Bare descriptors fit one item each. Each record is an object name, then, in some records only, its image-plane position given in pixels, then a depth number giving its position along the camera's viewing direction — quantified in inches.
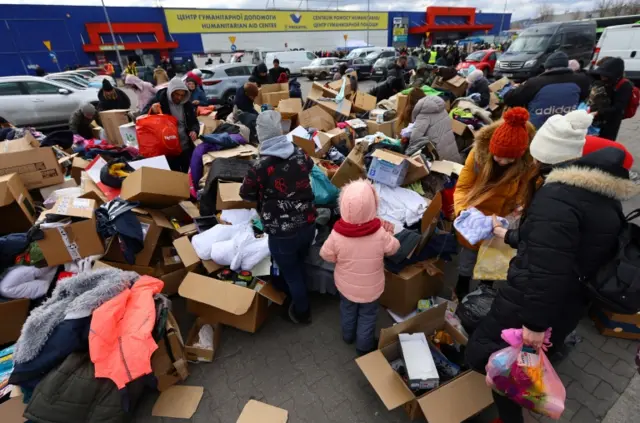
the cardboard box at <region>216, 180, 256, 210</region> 123.6
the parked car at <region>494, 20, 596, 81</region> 468.4
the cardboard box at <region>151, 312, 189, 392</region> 88.4
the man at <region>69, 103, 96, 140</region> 222.5
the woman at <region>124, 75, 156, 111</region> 211.9
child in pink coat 83.0
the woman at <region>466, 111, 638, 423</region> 49.5
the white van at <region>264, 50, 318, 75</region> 786.2
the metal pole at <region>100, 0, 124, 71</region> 930.9
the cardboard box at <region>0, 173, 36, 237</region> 119.5
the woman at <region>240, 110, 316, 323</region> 92.6
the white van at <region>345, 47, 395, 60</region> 766.6
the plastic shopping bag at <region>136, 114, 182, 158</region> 155.7
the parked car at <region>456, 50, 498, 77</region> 497.0
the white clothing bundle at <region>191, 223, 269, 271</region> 111.3
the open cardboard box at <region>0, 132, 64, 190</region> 133.2
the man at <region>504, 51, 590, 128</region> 140.1
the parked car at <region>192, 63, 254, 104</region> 446.9
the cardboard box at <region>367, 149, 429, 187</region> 126.9
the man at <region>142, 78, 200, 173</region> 161.6
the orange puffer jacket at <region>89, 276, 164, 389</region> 72.7
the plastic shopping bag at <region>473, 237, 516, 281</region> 93.4
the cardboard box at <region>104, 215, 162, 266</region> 120.5
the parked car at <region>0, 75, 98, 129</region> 337.4
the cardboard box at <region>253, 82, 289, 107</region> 269.1
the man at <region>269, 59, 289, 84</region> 312.2
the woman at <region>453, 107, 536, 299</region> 85.1
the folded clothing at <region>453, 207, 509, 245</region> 87.8
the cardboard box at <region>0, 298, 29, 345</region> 98.2
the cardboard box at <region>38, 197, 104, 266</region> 98.9
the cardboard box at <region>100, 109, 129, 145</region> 231.6
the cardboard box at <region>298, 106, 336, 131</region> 216.7
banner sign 1097.4
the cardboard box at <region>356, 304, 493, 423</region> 74.4
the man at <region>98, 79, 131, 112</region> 252.8
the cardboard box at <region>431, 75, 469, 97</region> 253.1
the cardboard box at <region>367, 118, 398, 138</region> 197.8
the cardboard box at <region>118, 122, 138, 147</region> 186.9
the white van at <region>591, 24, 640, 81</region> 382.9
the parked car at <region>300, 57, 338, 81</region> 730.6
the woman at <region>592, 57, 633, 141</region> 153.6
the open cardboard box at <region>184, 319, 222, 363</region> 100.2
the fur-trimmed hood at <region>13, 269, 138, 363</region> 73.2
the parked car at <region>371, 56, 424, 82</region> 599.0
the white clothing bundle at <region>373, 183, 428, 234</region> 124.5
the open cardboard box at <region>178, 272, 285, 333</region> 97.7
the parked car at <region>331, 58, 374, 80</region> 683.9
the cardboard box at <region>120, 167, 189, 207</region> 121.1
